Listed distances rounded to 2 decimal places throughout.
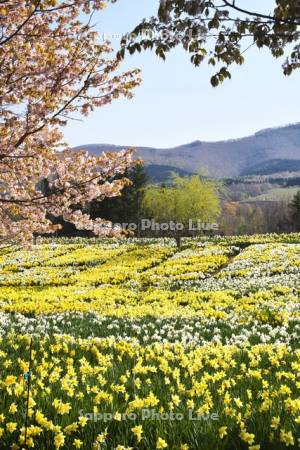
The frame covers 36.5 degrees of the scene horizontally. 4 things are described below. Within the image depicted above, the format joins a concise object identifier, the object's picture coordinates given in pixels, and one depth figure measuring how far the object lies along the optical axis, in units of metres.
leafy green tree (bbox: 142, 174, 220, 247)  56.34
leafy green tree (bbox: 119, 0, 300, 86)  4.00
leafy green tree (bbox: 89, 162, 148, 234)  70.75
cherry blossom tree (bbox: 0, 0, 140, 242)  7.07
